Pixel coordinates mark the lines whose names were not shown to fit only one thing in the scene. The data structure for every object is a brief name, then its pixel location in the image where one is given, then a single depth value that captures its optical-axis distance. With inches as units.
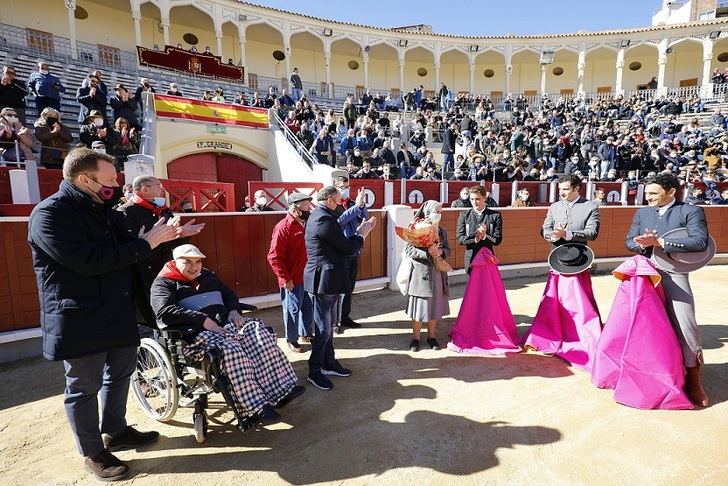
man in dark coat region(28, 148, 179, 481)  83.3
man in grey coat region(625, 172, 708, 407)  119.6
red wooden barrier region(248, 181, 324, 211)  335.6
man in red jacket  161.2
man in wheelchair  105.2
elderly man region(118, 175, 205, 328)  128.1
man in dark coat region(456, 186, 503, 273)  169.0
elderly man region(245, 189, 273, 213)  297.1
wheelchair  103.3
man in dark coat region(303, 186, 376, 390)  130.2
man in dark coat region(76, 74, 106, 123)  351.6
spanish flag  481.7
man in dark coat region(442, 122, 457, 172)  557.0
